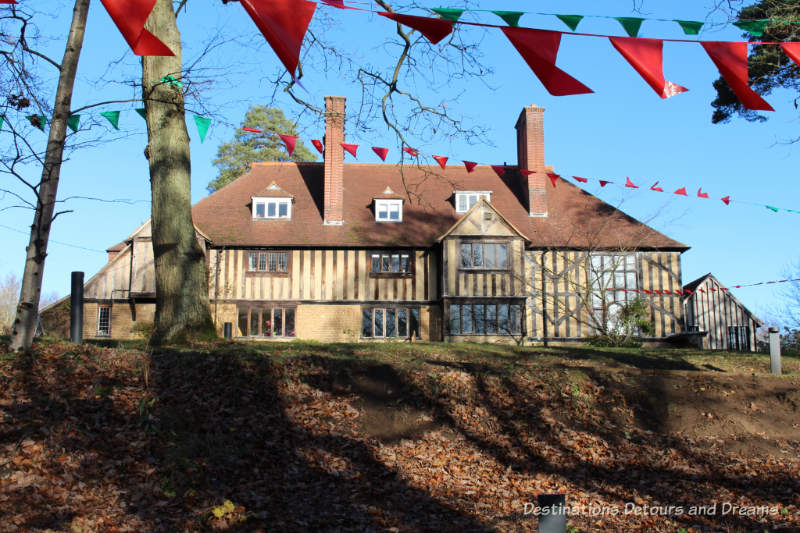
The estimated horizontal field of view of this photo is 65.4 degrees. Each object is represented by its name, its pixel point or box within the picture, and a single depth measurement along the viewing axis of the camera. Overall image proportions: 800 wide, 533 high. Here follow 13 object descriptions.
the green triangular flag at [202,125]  9.79
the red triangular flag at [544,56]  5.64
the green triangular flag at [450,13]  6.04
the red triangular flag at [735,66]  5.94
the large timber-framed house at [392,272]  22.95
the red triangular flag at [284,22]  4.97
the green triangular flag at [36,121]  8.01
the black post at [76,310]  9.53
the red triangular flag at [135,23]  4.80
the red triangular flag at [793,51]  6.05
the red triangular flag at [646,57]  5.72
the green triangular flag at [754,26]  6.83
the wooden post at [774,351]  12.53
